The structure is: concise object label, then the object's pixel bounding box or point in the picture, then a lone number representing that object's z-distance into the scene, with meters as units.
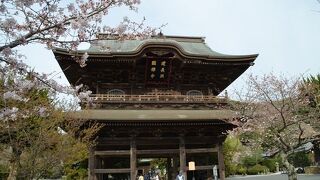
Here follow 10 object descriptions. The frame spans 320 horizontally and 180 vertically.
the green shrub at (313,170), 41.59
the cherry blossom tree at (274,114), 17.52
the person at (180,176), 19.25
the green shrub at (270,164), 58.72
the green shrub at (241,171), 53.91
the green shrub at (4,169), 23.16
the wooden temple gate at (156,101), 20.52
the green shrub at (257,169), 54.66
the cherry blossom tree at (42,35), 5.18
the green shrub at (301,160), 54.38
